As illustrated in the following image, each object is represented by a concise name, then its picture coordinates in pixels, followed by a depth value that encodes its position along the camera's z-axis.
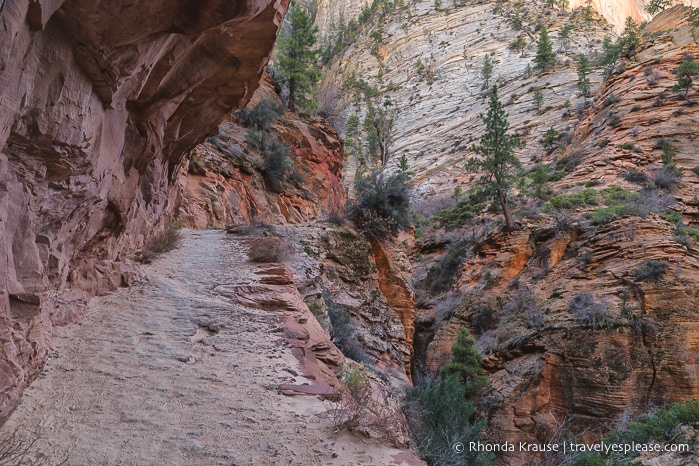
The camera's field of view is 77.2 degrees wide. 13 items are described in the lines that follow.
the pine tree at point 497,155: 22.70
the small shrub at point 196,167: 14.08
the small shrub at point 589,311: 14.59
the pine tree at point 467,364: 14.23
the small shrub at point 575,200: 20.38
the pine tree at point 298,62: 23.05
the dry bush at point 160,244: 7.81
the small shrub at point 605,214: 17.70
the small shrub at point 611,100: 26.69
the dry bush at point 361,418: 4.06
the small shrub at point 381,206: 14.86
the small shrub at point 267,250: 8.71
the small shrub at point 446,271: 23.47
